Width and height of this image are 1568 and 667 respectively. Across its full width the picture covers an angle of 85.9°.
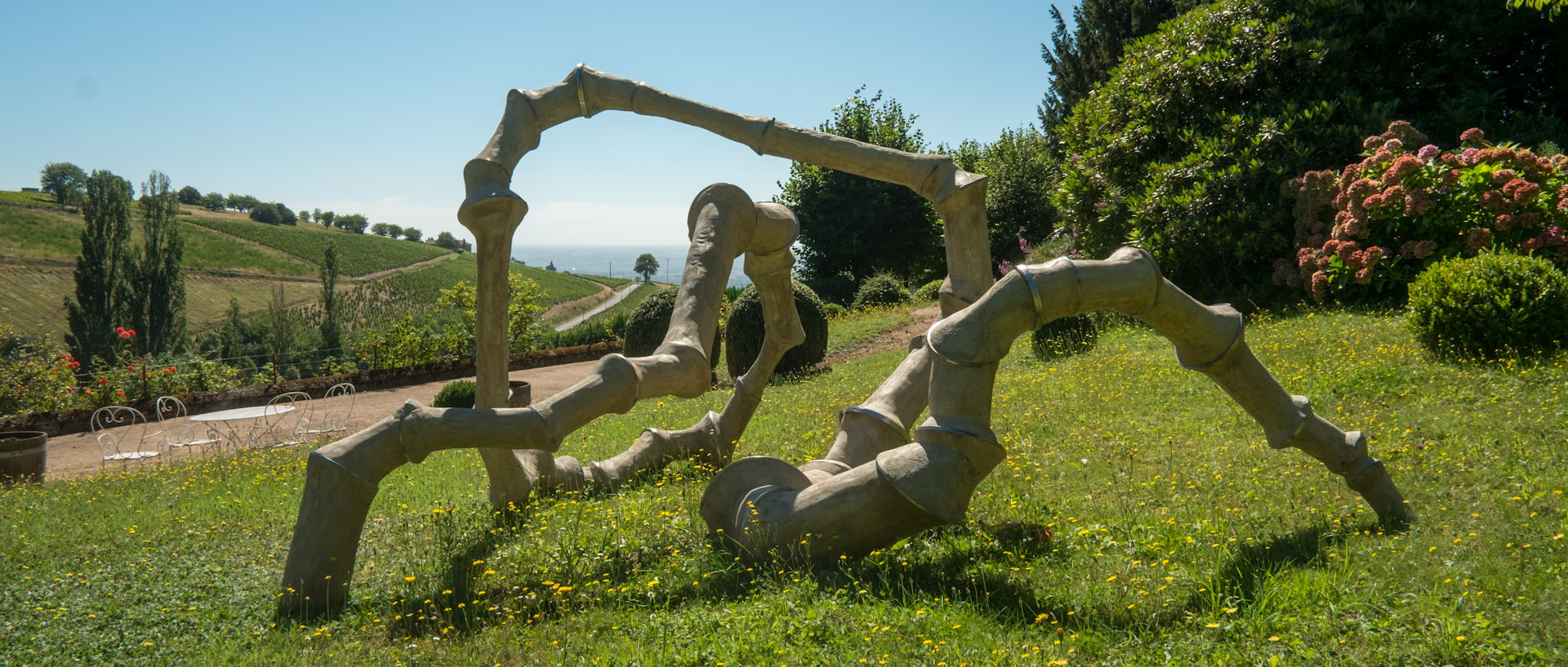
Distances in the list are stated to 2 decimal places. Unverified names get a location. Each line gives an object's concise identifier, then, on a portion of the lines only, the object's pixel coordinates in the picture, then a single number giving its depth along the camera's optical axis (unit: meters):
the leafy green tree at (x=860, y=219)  26.77
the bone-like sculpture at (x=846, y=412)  3.23
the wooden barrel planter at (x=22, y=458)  9.38
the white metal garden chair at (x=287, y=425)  11.94
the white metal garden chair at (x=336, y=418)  12.56
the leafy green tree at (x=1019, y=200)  26.39
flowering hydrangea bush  8.35
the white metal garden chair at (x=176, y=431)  11.74
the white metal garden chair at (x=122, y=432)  10.77
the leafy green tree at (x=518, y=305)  24.81
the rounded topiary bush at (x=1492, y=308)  6.70
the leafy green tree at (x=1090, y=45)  26.92
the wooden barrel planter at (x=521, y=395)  13.05
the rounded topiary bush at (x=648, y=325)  16.30
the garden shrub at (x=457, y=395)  14.17
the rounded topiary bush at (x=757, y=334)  15.04
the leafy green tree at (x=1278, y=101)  11.30
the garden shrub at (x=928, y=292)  24.84
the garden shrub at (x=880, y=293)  25.45
